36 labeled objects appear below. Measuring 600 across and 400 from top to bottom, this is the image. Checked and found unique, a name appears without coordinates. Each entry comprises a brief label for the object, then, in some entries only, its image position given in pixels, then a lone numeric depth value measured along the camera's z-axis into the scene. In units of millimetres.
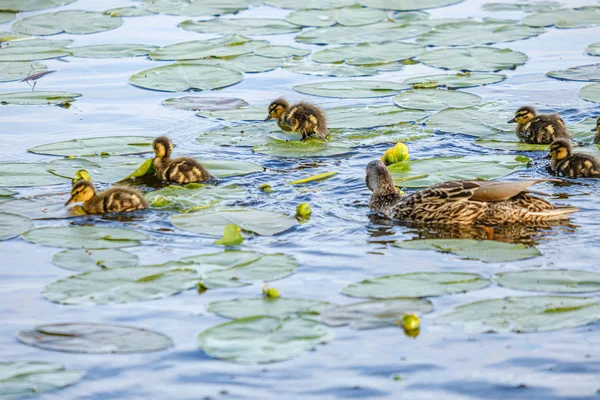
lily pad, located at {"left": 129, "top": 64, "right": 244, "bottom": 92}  25031
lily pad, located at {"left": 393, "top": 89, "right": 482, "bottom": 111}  23234
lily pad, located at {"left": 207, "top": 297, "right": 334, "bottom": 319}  12648
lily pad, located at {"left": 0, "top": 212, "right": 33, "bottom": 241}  15914
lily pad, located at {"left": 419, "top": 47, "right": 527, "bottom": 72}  26172
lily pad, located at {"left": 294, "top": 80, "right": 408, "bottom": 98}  24250
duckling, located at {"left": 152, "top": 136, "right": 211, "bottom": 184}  18766
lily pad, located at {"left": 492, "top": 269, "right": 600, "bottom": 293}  13180
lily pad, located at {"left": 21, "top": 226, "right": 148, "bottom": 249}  15242
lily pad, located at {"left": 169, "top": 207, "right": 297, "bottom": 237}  15906
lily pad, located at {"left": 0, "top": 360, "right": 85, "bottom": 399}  11031
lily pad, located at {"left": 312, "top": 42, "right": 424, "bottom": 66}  27109
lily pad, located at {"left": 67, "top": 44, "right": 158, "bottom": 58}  28031
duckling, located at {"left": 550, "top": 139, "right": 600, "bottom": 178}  19125
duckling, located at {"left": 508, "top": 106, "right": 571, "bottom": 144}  21000
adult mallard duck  16453
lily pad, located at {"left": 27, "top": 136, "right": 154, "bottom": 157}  20578
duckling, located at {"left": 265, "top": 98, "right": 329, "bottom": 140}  21781
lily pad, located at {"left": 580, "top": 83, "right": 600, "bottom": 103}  23408
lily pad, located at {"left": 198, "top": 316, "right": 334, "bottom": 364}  11617
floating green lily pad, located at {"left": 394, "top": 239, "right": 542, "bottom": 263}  14539
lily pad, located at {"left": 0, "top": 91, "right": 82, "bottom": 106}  24172
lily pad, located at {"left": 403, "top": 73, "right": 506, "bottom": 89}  24656
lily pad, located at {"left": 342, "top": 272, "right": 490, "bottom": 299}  13180
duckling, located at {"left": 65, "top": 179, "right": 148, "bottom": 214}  17031
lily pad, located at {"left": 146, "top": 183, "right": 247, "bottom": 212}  17422
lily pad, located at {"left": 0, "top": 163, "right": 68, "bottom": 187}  18516
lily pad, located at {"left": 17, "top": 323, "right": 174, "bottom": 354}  11977
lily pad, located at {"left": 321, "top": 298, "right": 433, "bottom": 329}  12398
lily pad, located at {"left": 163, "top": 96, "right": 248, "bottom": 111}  23906
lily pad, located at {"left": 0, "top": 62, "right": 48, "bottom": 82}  25969
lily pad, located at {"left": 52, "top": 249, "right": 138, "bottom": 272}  14305
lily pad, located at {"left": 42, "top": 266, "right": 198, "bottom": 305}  13241
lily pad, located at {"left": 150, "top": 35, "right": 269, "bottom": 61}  27719
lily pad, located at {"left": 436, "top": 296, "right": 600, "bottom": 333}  12164
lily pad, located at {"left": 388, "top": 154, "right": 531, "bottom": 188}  18641
